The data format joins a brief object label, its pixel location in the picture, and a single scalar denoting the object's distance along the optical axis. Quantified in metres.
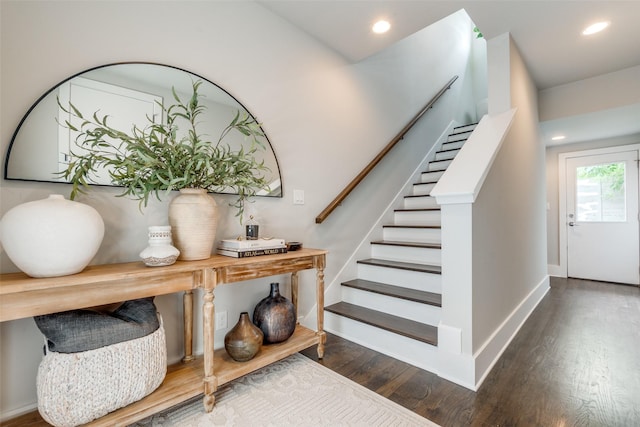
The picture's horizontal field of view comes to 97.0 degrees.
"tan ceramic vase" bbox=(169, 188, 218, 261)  1.40
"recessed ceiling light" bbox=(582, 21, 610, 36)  2.10
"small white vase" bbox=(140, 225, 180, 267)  1.23
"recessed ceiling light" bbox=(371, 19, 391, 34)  2.12
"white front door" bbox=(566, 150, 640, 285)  3.82
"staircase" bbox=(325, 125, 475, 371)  1.89
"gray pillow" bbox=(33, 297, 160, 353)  1.07
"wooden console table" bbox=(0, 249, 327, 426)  0.96
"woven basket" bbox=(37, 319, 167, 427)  1.03
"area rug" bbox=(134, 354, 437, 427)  1.32
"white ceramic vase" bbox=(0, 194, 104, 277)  0.97
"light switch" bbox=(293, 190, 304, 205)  2.18
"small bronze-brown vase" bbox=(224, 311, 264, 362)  1.55
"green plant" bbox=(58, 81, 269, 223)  1.25
